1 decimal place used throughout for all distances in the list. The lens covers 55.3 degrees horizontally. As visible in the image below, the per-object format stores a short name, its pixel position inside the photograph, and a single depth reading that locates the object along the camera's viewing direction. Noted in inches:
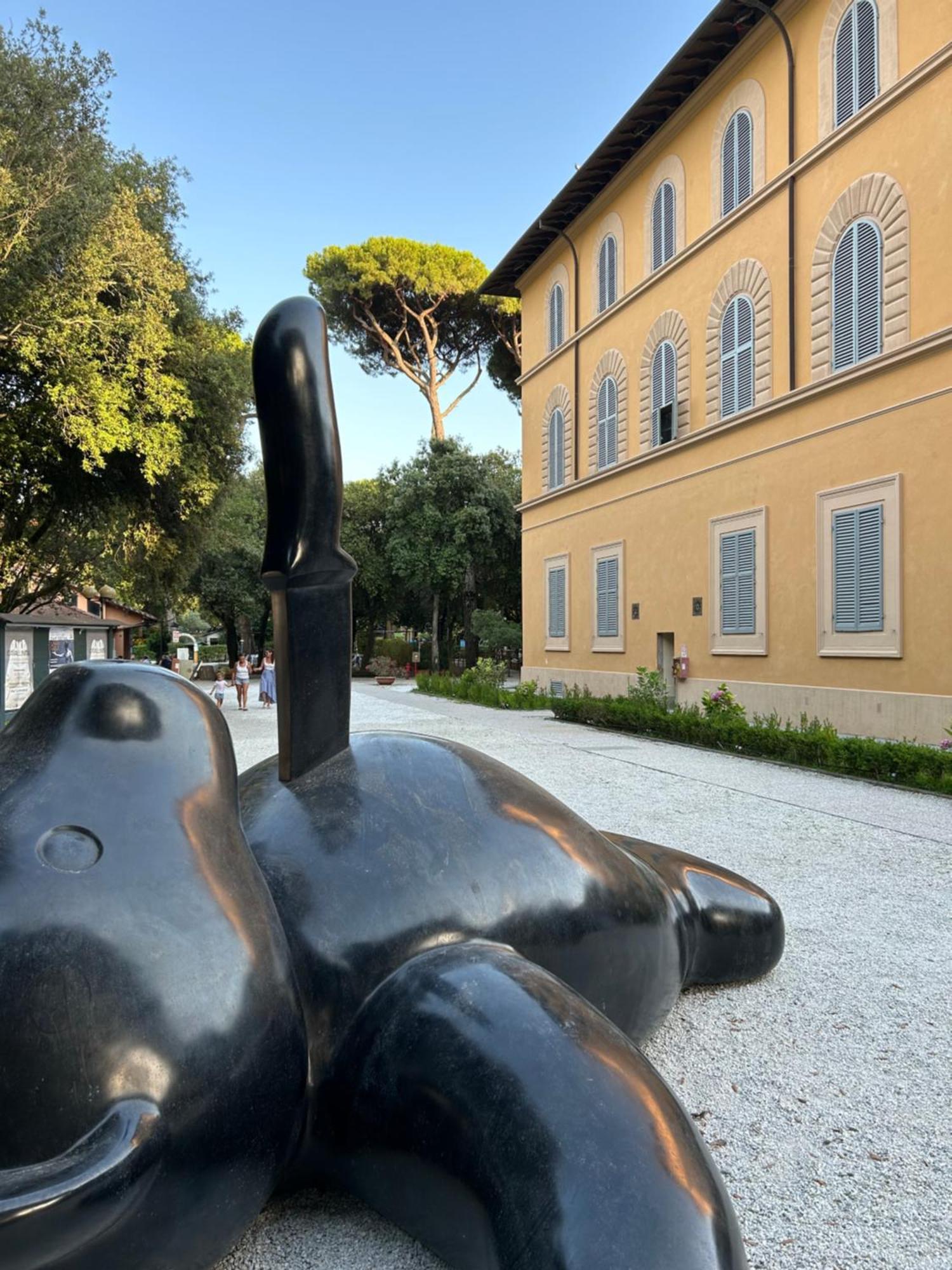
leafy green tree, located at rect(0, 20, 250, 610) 494.3
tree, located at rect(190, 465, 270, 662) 1520.7
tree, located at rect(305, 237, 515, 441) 1423.5
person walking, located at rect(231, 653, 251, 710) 795.4
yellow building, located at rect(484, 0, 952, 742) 491.2
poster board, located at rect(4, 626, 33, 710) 530.3
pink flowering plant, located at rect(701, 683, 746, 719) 528.7
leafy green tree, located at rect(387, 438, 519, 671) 1323.8
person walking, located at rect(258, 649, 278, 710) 789.9
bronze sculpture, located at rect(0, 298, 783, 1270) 55.6
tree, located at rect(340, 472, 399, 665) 1477.6
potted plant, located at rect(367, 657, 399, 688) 1251.8
